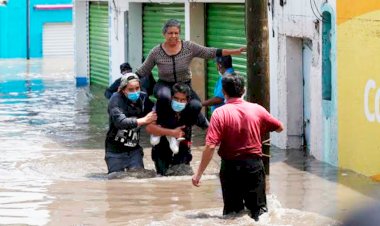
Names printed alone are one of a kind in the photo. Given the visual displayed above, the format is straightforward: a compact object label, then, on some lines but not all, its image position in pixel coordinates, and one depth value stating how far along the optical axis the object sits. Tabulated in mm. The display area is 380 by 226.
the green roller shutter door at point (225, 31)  17703
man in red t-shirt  9250
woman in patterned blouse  12695
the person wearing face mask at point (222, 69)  13914
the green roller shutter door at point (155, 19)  21395
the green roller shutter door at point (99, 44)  27688
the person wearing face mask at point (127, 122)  12070
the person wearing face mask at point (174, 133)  12109
